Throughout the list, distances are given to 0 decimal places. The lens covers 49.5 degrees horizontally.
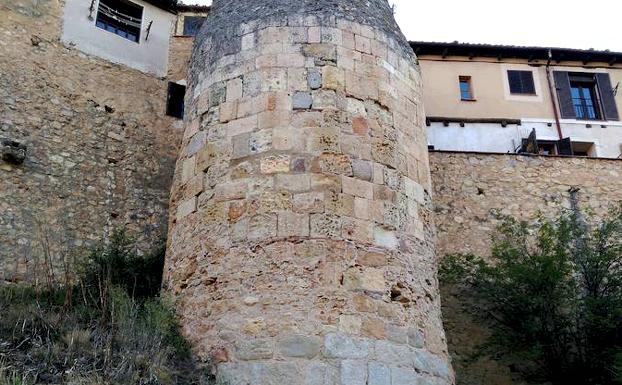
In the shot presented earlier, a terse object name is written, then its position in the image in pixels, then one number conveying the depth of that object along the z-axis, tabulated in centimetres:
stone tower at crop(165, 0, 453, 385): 573
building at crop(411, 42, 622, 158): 1584
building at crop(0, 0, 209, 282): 1010
